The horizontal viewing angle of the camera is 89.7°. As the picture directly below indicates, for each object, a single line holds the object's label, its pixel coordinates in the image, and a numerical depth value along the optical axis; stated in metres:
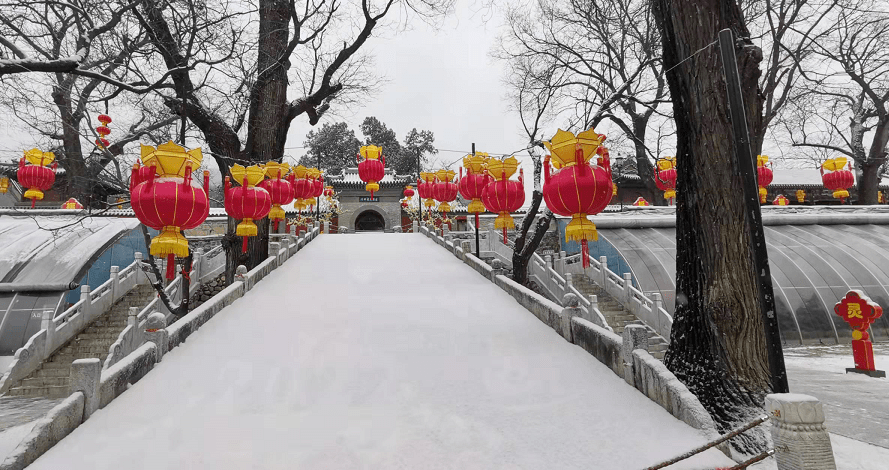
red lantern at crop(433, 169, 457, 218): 15.09
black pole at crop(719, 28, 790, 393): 3.23
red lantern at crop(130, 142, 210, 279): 5.17
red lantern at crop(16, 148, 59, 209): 12.34
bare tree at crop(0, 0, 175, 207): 5.09
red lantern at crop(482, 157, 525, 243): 8.79
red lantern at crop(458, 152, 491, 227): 9.95
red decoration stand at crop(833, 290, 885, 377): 7.93
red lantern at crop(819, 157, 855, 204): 14.70
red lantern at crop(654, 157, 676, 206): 13.26
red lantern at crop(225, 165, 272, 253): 8.16
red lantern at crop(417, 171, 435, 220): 16.13
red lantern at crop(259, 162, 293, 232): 9.75
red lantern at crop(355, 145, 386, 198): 12.58
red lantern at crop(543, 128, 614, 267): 5.32
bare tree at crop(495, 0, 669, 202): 11.64
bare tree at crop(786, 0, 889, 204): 15.09
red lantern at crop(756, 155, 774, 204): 13.37
